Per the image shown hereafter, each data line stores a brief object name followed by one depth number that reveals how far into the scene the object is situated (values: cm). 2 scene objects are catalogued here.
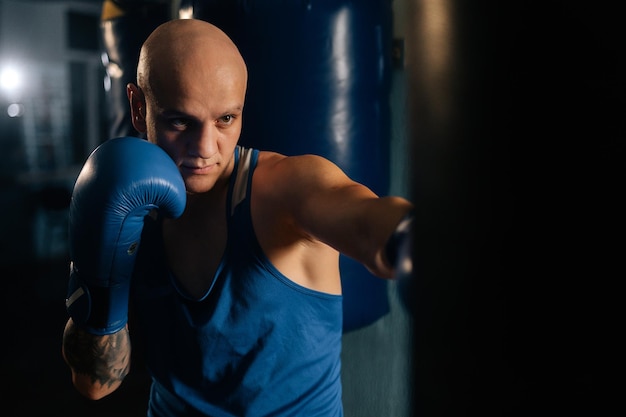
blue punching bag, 130
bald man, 99
